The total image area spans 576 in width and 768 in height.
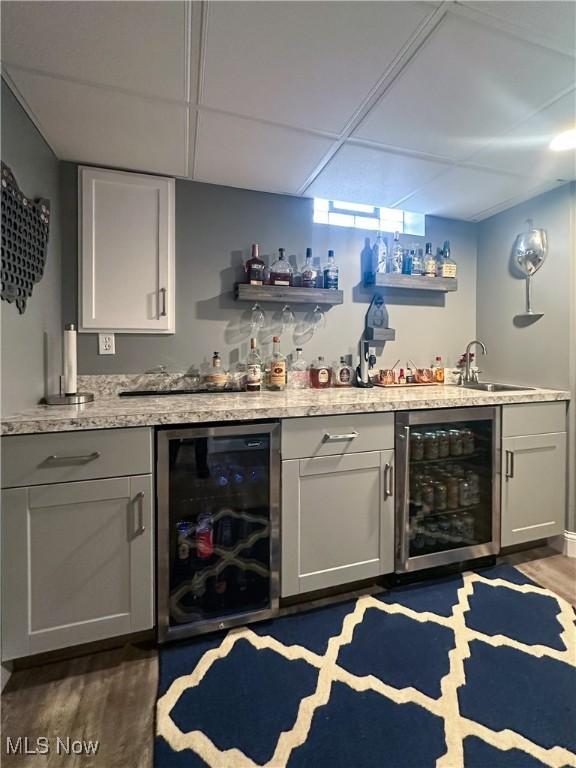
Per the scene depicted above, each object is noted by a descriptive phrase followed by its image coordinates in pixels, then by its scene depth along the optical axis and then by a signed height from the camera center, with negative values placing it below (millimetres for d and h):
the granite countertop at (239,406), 1306 -124
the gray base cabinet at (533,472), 2031 -541
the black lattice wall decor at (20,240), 1349 +570
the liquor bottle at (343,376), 2424 +21
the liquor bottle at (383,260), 2465 +831
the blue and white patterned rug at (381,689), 1046 -1081
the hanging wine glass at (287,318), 2336 +401
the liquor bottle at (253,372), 2160 +40
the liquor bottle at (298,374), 2352 +32
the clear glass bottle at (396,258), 2506 +866
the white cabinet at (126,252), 1922 +698
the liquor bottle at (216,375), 2127 +19
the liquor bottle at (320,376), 2363 +19
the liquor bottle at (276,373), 2201 +35
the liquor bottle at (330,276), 2334 +675
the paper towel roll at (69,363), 1701 +69
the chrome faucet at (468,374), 2652 +44
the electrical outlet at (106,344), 1991 +189
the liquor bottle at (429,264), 2574 +834
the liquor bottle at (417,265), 2570 +822
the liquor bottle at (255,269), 2162 +671
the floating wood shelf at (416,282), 2428 +678
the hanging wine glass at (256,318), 2268 +385
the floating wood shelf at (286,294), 2127 +521
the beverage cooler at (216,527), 1443 -651
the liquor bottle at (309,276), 2285 +659
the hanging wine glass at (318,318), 2404 +412
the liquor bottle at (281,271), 2219 +678
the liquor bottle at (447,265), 2607 +837
